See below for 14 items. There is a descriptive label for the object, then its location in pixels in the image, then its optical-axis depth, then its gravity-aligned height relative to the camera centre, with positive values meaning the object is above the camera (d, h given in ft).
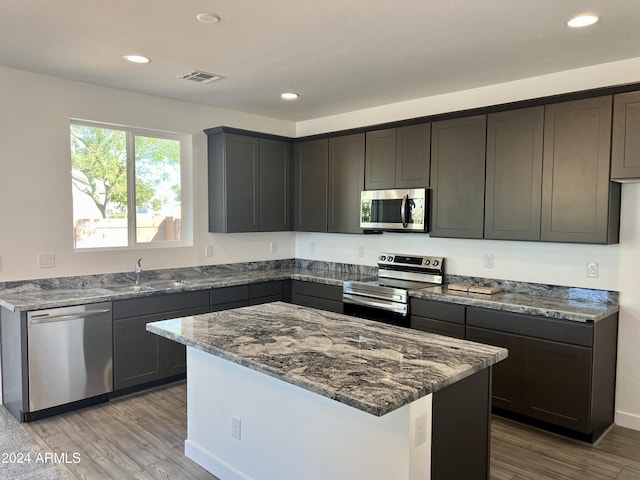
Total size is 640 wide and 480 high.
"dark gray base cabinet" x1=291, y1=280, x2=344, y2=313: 14.83 -2.55
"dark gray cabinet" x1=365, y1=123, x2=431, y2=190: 13.48 +1.82
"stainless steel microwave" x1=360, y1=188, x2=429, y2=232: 13.42 +0.25
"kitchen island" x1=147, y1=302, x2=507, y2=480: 5.75 -2.63
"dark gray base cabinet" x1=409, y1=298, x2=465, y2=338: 11.78 -2.56
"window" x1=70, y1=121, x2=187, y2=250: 13.34 +0.91
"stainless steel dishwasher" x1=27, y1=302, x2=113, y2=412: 10.90 -3.35
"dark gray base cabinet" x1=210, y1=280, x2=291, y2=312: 14.26 -2.47
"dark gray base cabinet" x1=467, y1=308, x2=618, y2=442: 10.00 -3.30
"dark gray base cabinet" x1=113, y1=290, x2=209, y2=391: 12.25 -3.37
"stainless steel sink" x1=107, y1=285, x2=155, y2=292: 12.71 -1.98
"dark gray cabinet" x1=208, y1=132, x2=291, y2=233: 15.37 +1.15
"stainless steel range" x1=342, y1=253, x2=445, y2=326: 12.98 -1.96
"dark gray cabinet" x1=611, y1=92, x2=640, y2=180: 9.76 +1.74
